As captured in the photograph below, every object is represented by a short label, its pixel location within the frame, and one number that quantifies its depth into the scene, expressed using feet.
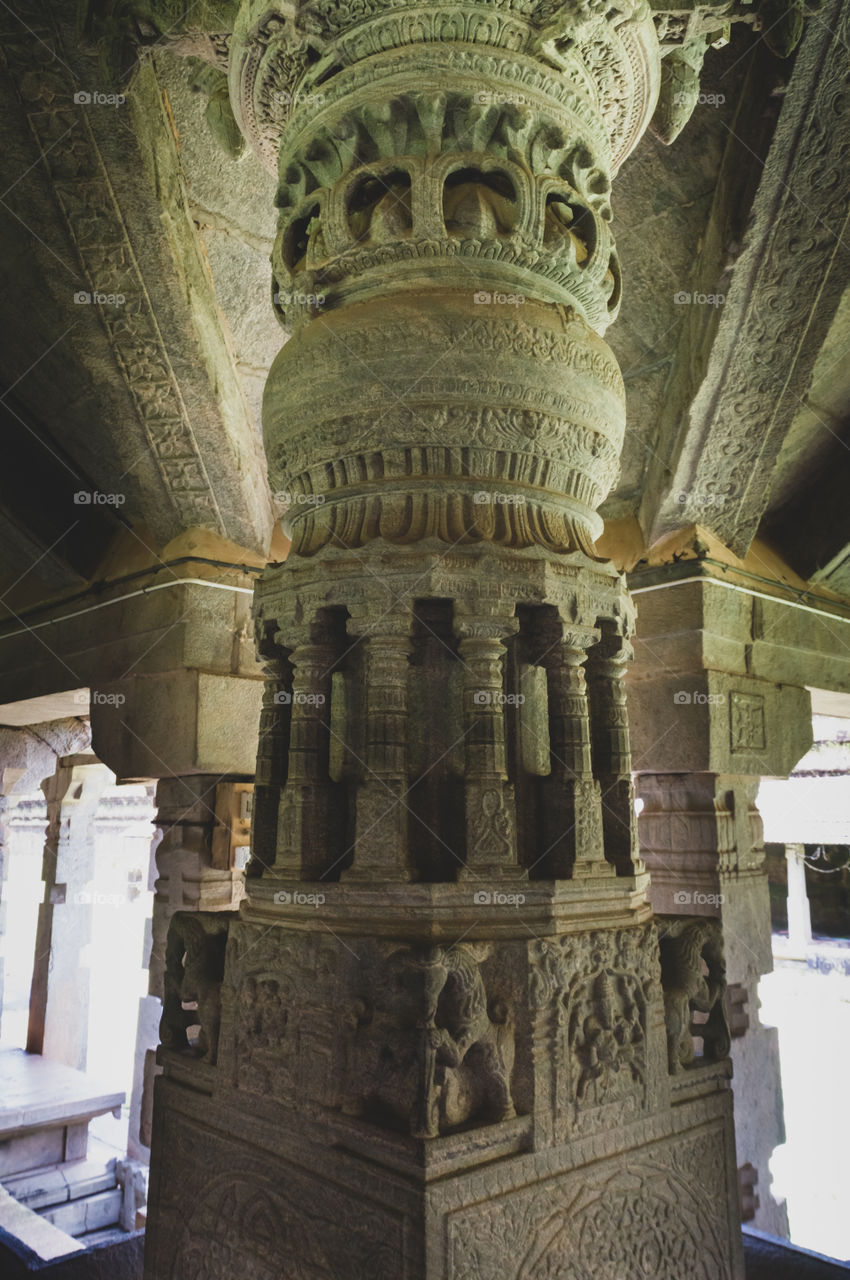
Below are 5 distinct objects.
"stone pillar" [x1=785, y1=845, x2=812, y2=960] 47.83
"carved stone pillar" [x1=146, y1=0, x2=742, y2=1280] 6.19
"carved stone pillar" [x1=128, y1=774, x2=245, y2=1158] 14.66
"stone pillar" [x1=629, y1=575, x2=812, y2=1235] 13.53
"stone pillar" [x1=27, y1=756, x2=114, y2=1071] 27.43
